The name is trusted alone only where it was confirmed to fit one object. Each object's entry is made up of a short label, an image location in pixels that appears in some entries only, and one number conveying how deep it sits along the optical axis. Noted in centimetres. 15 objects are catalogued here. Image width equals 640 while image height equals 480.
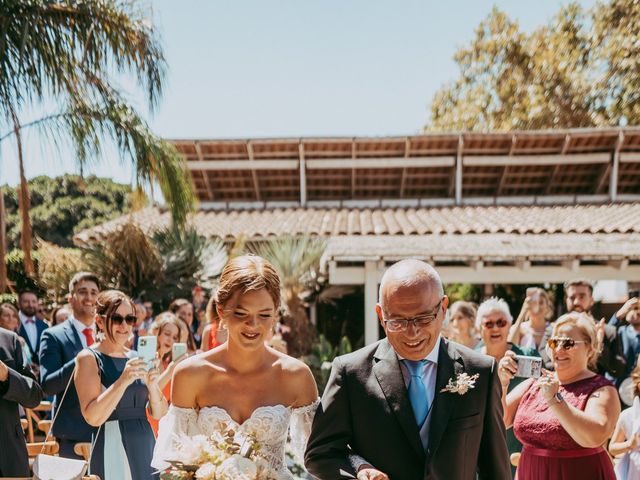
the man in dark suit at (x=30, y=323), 870
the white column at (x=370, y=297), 1081
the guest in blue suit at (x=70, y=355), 411
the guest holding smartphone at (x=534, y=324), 607
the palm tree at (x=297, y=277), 1134
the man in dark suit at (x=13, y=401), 389
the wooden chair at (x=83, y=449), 393
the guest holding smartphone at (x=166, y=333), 548
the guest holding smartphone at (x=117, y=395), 368
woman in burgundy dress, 326
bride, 263
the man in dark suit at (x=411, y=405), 230
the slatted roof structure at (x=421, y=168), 1530
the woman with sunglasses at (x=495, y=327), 459
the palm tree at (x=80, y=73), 752
